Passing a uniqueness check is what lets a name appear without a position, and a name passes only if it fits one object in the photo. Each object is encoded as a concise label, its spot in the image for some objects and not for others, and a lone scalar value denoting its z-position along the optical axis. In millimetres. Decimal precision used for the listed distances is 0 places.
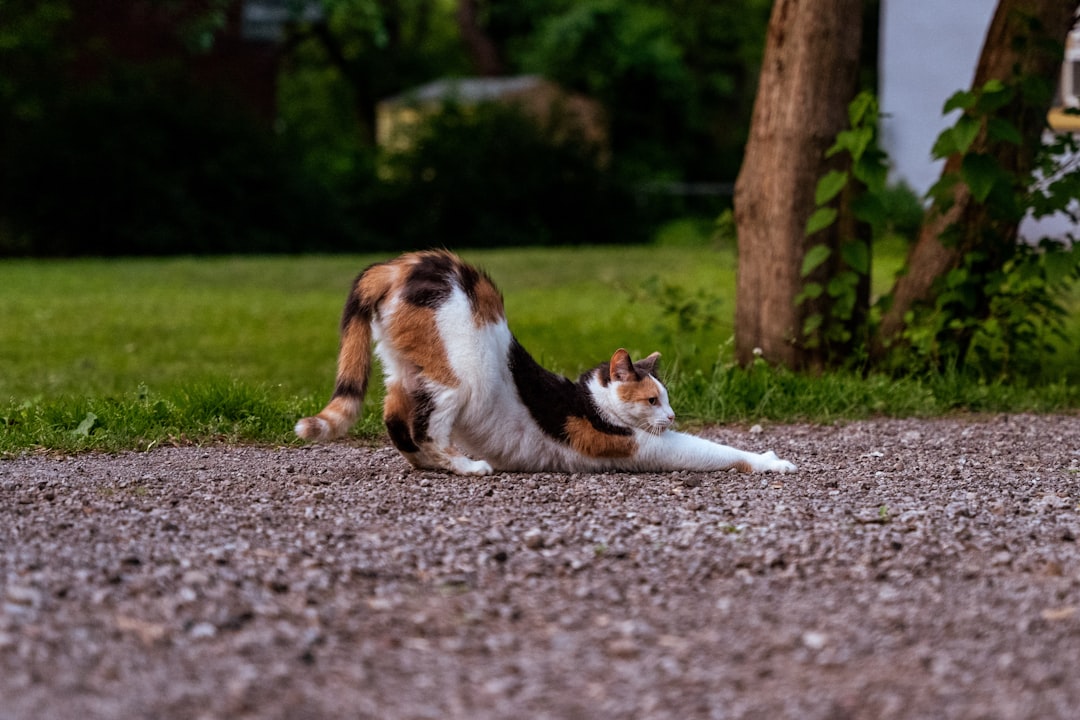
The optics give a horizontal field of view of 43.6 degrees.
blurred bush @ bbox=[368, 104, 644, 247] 23422
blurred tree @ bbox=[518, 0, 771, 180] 26406
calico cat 4484
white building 17422
